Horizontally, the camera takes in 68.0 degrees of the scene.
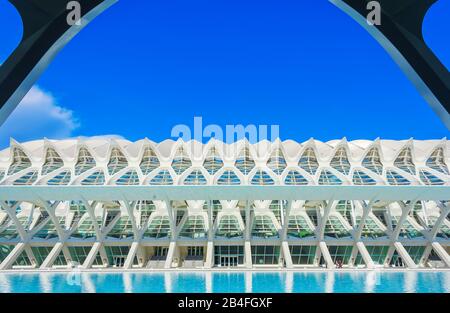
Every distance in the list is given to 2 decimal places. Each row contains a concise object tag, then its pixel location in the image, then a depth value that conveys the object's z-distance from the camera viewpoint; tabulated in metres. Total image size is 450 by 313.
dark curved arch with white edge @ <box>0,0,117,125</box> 4.33
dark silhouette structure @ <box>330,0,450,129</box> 4.28
